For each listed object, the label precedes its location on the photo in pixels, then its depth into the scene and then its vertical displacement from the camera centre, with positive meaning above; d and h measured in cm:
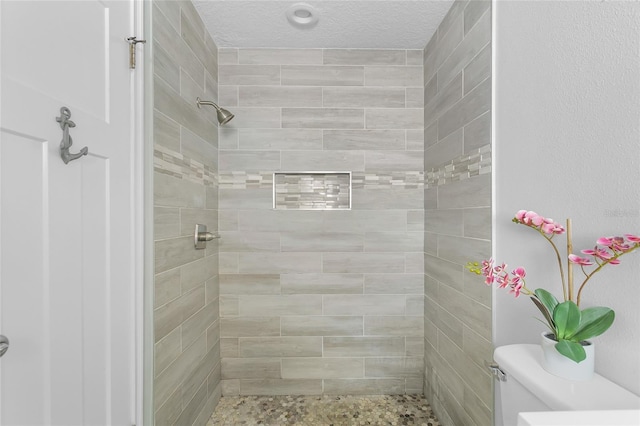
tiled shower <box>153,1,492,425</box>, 206 -9
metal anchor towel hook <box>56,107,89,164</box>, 85 +21
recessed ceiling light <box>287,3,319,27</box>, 167 +110
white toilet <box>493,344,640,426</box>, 68 -42
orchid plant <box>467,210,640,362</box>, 72 -23
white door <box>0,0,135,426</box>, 74 -2
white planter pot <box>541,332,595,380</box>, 75 -38
